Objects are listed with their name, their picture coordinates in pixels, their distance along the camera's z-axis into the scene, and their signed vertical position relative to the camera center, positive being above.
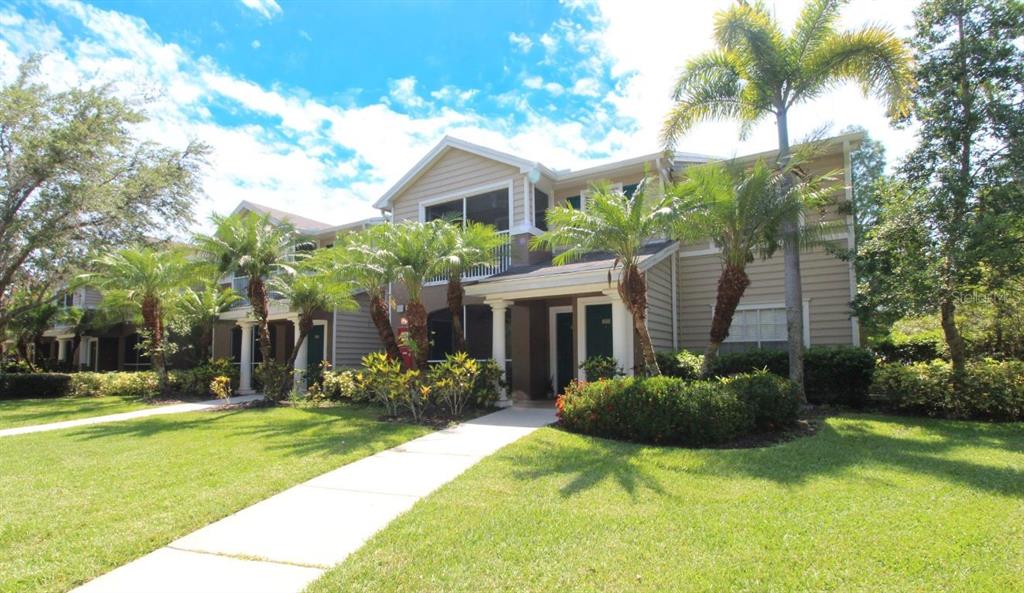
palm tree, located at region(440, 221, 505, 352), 12.48 +1.92
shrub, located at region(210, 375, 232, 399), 16.42 -1.52
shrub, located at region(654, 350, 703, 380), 12.28 -0.74
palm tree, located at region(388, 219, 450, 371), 12.35 +1.62
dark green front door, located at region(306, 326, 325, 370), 19.86 -0.38
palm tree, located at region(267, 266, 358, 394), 14.82 +1.14
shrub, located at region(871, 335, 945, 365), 12.44 -0.48
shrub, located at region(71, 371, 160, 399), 18.88 -1.66
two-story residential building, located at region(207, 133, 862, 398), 13.25 +1.16
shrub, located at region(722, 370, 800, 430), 8.94 -1.12
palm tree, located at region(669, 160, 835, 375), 9.62 +2.16
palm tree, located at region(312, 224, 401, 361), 12.49 +1.63
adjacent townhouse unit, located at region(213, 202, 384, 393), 18.77 +0.02
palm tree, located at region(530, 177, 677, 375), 9.62 +1.91
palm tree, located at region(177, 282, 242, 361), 19.30 +1.08
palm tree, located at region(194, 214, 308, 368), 14.28 +2.29
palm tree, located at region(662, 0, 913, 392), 10.95 +5.55
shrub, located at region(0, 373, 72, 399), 20.33 -1.74
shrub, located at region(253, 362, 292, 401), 15.27 -1.22
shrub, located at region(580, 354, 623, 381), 11.50 -0.75
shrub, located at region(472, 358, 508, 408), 12.62 -1.17
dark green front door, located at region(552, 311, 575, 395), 14.86 -0.47
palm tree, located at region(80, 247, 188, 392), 17.28 +1.82
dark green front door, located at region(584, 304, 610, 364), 13.75 +0.04
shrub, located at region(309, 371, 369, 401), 13.92 -1.43
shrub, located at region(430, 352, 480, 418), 11.39 -0.99
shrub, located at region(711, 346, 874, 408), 11.44 -0.92
